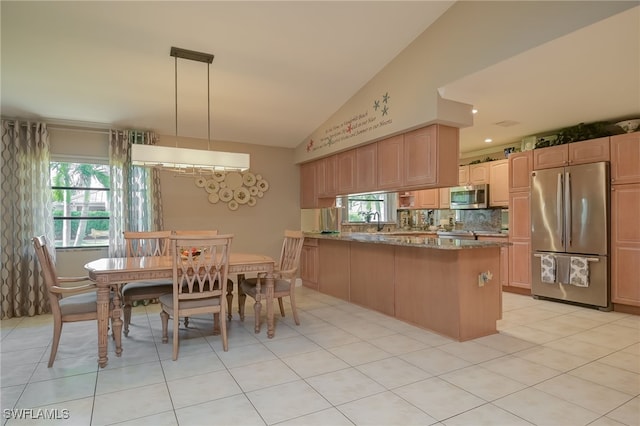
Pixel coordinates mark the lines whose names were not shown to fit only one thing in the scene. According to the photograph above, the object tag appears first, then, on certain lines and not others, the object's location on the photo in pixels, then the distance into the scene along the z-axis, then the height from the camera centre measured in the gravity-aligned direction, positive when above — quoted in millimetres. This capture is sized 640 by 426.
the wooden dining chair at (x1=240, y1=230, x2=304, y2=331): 3679 -711
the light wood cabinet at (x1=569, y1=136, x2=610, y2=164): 4305 +750
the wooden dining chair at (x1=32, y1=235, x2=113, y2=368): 2746 -729
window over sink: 6387 +89
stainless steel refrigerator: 4250 -304
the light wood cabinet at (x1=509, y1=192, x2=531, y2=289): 5094 -428
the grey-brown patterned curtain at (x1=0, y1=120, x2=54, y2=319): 4203 +62
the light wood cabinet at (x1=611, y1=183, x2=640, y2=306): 4051 -419
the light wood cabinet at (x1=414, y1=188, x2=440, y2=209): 6461 +239
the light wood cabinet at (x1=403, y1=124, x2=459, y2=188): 3711 +616
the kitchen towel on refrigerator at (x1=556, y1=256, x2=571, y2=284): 4520 -774
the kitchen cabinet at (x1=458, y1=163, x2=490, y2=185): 5867 +645
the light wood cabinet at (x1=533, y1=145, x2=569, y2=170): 4677 +738
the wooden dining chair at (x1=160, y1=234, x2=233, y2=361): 2891 -566
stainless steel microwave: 5805 +251
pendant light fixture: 3113 +541
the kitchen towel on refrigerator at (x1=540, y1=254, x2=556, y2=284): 4668 -794
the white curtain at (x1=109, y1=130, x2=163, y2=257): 4738 +321
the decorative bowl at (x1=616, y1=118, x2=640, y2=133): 4215 +1028
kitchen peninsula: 3332 -758
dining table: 2770 -523
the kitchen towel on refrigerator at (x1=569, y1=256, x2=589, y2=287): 4355 -788
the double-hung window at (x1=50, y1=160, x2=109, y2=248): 4680 +184
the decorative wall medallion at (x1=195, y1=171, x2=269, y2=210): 5508 +445
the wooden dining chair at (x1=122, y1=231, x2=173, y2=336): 3502 -462
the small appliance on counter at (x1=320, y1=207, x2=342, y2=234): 6102 -106
